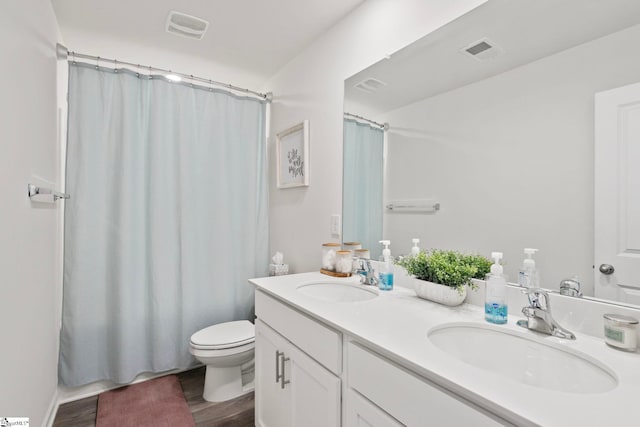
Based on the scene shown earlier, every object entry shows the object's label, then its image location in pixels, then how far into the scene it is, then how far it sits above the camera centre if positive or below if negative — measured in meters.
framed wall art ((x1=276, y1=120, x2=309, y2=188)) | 2.13 +0.43
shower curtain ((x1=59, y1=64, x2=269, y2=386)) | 1.92 -0.05
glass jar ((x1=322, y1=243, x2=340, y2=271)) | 1.79 -0.25
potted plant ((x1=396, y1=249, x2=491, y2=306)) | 1.14 -0.23
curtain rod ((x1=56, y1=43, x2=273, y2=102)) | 1.87 +1.00
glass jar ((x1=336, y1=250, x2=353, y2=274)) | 1.70 -0.27
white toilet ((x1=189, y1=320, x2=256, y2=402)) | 1.85 -0.88
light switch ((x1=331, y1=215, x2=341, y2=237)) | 1.87 -0.07
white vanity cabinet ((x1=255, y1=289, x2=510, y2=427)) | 0.71 -0.52
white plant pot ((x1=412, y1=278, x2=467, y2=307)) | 1.14 -0.30
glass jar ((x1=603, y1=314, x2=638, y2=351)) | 0.78 -0.30
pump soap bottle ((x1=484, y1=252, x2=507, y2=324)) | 0.97 -0.27
